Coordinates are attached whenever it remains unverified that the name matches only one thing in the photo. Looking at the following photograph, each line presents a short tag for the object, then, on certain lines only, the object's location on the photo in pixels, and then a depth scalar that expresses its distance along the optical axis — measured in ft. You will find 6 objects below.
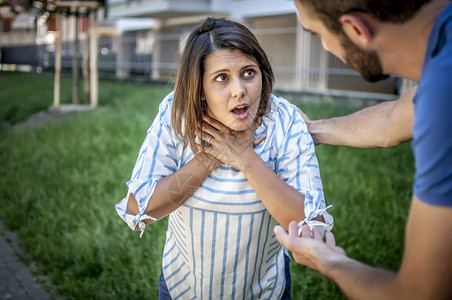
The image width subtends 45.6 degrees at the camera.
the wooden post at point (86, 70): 42.45
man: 3.80
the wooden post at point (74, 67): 41.86
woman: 6.70
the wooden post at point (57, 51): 42.11
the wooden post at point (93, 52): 42.42
